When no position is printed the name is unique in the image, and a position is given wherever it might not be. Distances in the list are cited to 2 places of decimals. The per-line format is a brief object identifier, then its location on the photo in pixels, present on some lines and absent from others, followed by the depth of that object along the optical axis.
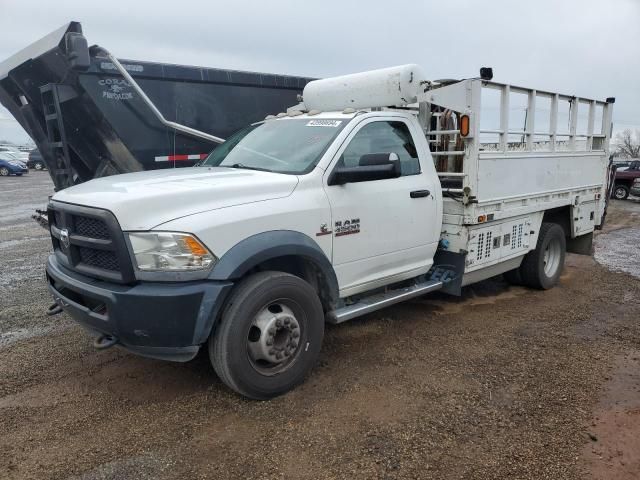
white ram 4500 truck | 3.35
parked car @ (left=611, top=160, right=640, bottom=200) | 21.03
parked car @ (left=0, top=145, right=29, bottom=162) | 35.59
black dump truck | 6.36
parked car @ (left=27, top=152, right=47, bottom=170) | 38.22
